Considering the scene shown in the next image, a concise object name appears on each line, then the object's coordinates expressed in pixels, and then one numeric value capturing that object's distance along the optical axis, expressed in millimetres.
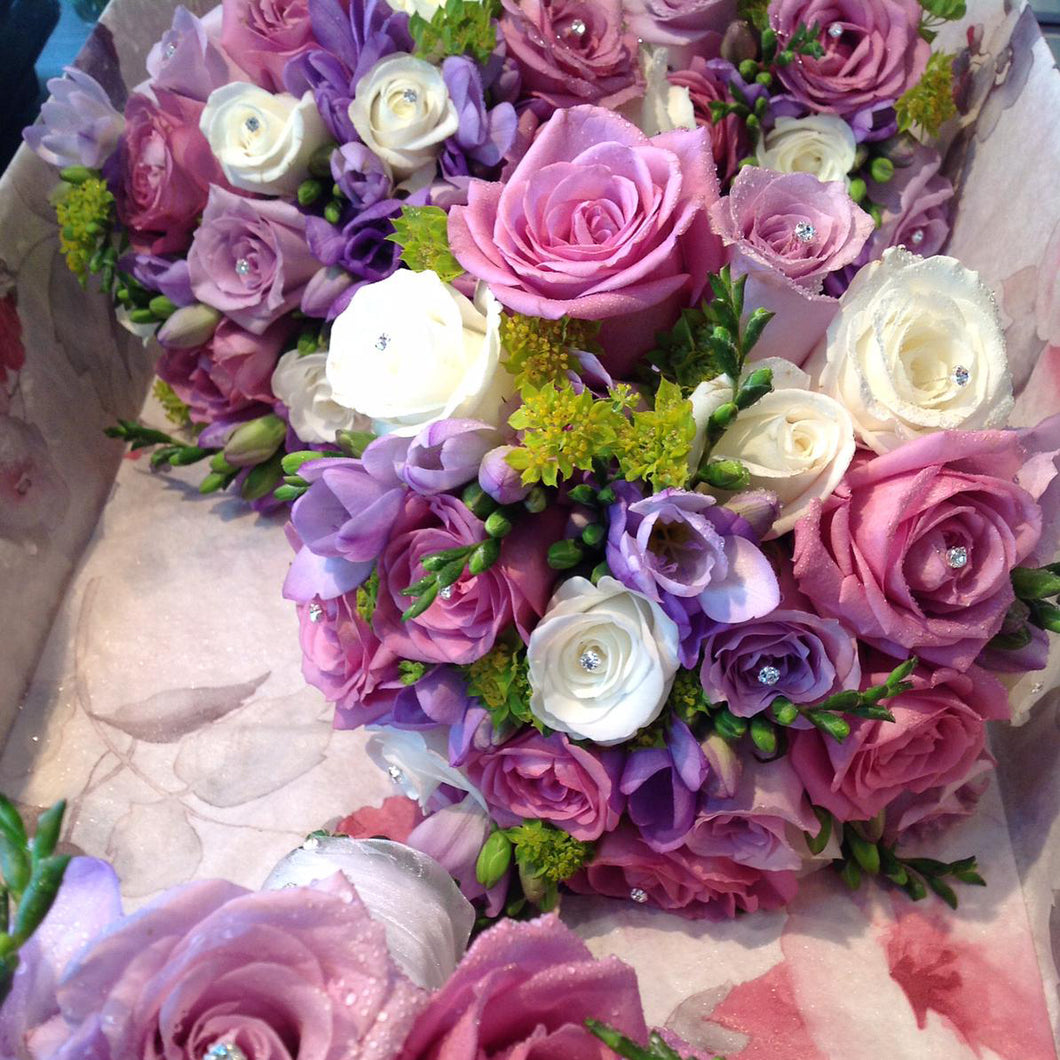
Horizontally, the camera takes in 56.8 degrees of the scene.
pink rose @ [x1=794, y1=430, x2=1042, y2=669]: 430
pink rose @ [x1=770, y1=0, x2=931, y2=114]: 654
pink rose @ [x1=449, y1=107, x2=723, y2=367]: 435
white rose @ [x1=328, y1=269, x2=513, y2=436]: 445
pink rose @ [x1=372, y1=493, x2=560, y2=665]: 454
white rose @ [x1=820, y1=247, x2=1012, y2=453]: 448
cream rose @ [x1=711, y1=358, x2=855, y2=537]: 436
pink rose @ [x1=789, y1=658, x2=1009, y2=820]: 472
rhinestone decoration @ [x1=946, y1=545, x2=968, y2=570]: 437
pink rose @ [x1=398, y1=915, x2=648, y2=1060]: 282
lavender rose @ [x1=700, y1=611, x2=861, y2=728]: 442
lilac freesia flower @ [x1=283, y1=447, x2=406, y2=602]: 448
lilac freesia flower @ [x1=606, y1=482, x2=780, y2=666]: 414
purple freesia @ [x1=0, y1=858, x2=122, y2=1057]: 272
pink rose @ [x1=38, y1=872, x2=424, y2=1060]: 259
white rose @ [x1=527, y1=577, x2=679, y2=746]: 442
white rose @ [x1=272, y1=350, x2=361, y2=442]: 684
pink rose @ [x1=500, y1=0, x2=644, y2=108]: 610
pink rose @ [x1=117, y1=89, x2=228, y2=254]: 663
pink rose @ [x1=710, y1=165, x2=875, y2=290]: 458
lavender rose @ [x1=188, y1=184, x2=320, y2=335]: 651
